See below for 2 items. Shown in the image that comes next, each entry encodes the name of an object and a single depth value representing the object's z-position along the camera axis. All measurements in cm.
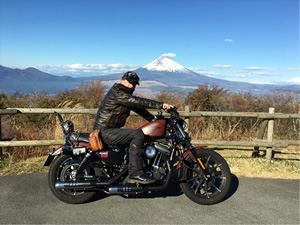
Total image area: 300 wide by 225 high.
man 342
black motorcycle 349
